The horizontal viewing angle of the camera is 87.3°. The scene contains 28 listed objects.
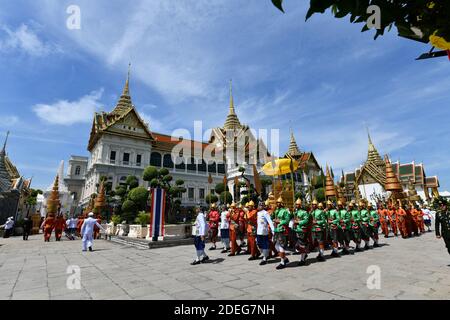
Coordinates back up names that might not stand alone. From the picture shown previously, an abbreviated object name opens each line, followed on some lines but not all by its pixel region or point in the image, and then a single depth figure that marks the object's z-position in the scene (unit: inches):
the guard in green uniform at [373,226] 349.1
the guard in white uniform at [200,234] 266.1
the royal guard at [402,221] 483.2
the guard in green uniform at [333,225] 290.5
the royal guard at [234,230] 324.5
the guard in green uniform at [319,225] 262.7
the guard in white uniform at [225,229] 362.3
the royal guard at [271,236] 291.9
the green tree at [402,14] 69.7
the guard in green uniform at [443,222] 218.5
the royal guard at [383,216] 569.7
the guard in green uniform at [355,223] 323.0
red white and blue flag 435.5
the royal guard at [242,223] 366.9
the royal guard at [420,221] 613.6
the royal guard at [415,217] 529.0
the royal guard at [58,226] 608.4
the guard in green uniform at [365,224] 336.5
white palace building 1374.3
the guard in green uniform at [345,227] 306.2
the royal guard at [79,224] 721.6
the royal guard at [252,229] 290.2
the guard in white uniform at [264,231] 250.8
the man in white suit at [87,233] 396.5
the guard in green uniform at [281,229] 232.8
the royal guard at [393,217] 553.5
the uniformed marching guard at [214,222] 398.3
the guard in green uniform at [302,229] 244.2
